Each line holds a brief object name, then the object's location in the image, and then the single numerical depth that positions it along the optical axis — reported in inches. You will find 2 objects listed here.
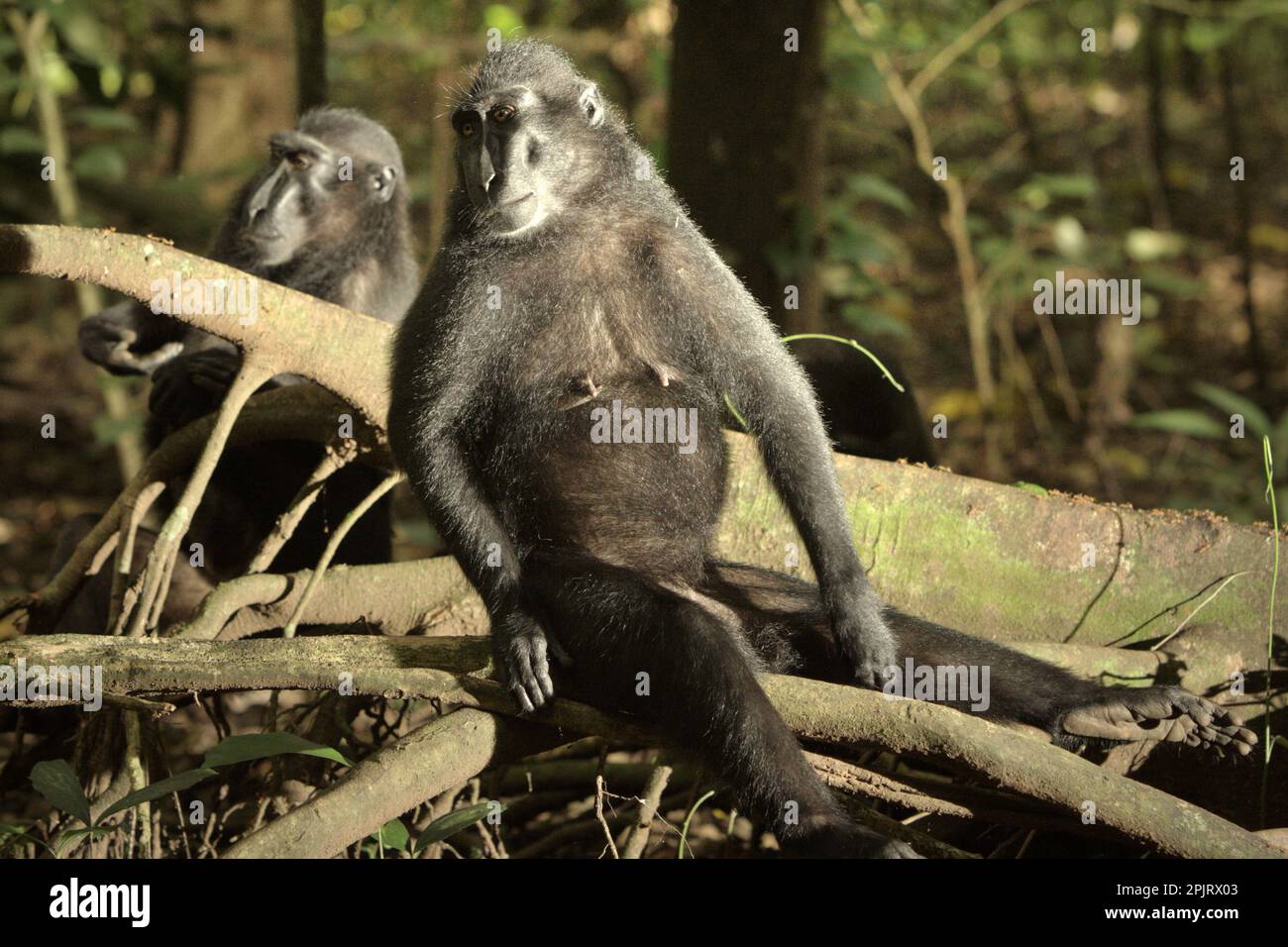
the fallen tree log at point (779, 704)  113.4
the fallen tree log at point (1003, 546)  153.2
